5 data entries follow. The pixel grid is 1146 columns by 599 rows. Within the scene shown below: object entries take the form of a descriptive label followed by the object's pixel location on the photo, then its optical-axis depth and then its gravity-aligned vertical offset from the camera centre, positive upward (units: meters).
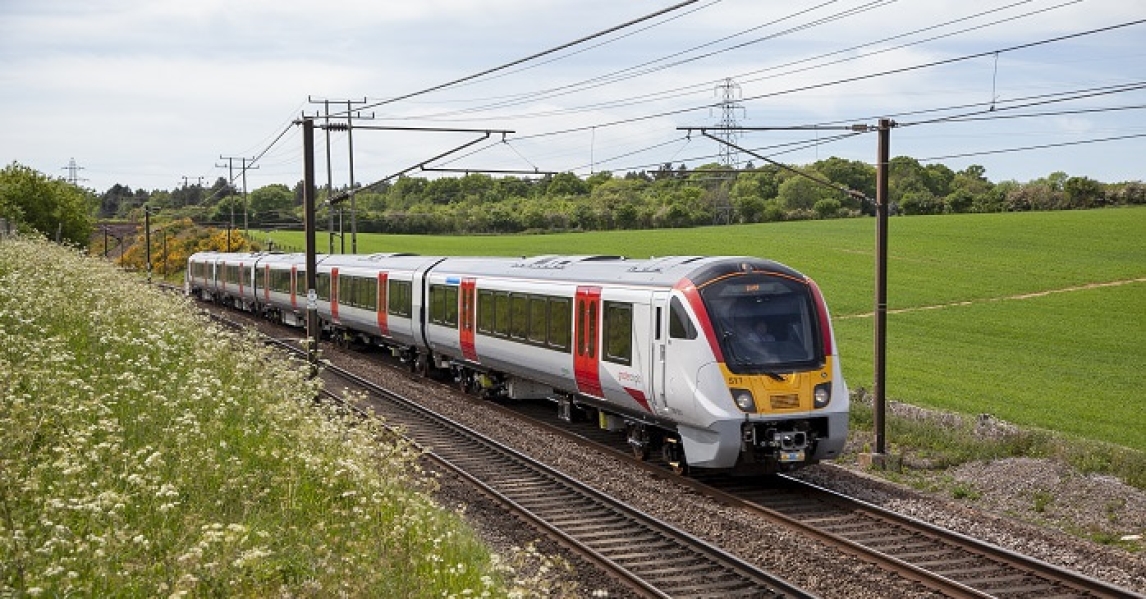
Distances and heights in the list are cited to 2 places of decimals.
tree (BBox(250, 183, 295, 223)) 137.98 +4.03
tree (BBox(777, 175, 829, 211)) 102.00 +3.35
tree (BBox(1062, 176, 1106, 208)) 85.38 +2.56
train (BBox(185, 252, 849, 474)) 14.30 -1.78
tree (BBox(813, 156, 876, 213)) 97.62 +4.90
